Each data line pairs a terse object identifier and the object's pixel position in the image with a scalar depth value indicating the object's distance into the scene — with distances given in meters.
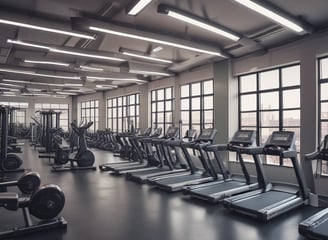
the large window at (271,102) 6.98
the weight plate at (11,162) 7.65
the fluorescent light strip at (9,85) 14.56
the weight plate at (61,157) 8.79
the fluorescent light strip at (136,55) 7.57
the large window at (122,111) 14.86
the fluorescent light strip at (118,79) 11.38
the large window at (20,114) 21.79
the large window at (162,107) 11.84
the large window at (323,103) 6.04
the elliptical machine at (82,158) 8.34
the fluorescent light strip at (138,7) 4.10
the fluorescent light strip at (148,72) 9.80
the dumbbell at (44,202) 3.56
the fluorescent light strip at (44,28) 5.15
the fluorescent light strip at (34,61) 8.24
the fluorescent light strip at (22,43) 6.43
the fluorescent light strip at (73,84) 13.59
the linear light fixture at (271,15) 4.14
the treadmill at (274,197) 4.13
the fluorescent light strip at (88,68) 9.29
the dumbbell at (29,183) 4.52
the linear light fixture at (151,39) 5.44
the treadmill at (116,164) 8.24
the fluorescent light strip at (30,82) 13.11
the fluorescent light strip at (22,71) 9.76
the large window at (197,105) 9.73
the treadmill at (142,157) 7.87
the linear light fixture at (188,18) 4.63
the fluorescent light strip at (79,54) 7.11
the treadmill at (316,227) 3.23
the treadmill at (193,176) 5.87
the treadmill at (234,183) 4.93
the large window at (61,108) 22.47
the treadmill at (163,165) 6.82
